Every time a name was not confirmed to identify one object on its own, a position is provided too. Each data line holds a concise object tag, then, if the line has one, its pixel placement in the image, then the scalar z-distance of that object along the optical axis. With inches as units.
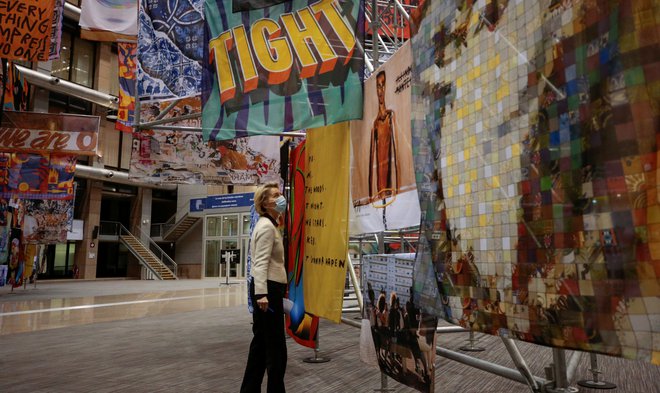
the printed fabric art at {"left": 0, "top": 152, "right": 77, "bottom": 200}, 434.0
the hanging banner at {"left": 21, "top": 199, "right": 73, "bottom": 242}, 618.8
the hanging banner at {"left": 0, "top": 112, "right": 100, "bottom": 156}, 384.0
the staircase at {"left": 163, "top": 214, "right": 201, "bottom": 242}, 1205.3
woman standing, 120.9
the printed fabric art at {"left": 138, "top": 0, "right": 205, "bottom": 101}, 214.7
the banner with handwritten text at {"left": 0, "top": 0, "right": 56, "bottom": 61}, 307.1
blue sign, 1075.7
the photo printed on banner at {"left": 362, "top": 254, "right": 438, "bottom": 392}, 84.8
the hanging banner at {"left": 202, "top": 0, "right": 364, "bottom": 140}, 113.7
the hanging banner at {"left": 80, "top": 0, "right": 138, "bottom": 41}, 390.0
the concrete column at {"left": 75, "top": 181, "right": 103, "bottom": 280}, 1046.4
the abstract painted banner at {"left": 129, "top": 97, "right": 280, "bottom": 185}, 295.0
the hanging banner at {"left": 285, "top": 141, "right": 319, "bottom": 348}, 154.2
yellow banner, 124.6
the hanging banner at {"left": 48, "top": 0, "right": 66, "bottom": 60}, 422.9
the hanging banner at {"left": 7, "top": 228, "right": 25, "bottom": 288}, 521.2
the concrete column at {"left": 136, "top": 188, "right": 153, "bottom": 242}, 1189.1
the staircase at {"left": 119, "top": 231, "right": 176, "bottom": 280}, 1111.0
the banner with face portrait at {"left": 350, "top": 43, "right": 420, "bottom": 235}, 97.5
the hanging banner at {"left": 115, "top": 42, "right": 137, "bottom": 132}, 327.6
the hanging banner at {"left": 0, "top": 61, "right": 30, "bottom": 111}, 414.8
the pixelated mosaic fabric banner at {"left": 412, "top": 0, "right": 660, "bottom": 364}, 42.1
